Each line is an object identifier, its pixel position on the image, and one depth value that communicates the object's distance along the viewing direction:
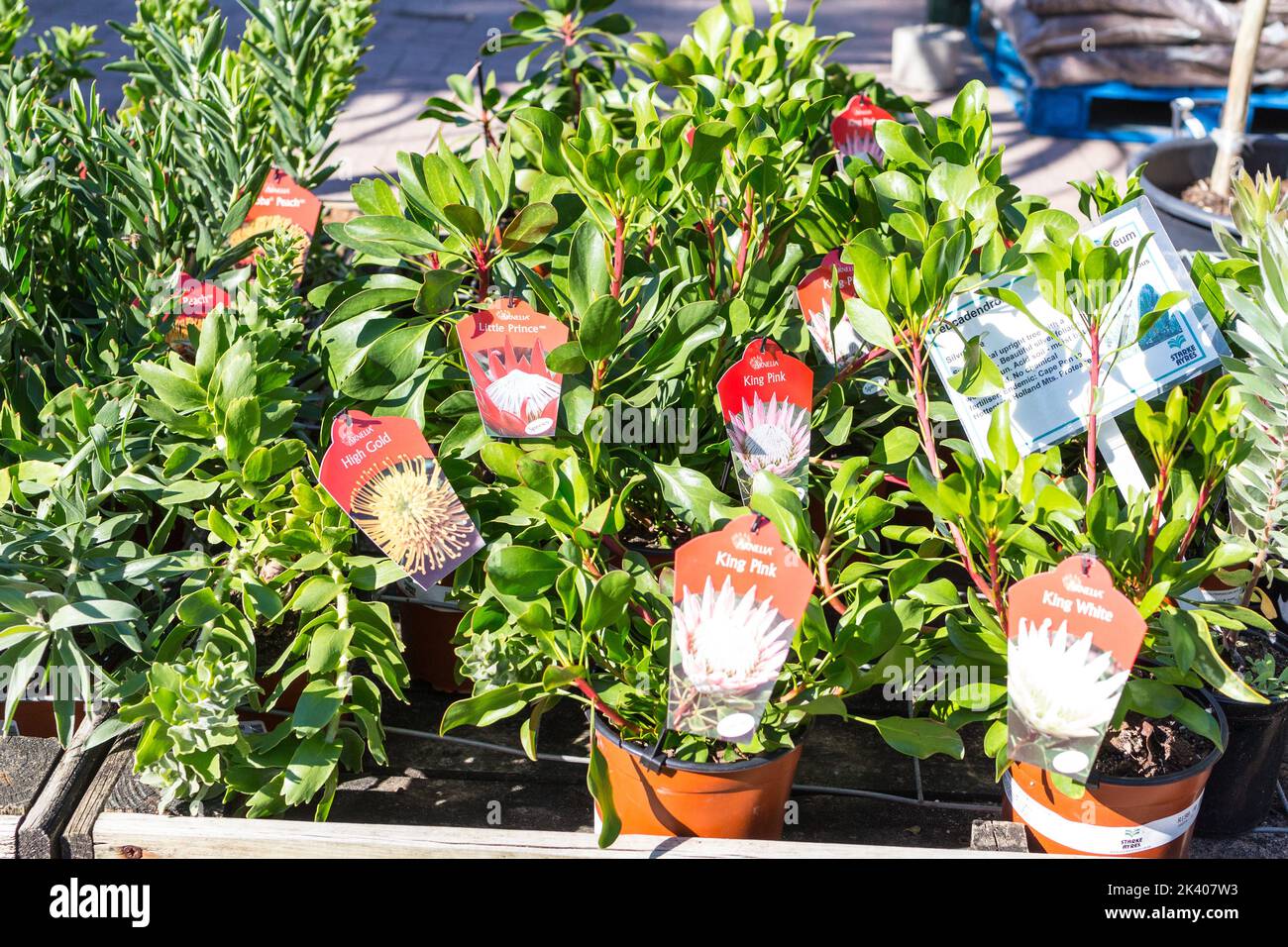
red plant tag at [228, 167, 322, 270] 1.83
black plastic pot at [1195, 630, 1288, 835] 1.28
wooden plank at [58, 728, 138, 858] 1.20
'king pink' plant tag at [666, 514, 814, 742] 1.06
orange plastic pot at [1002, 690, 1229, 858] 1.15
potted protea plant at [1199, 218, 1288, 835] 1.21
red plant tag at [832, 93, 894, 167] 1.82
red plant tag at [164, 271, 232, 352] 1.59
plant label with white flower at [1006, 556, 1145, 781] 1.01
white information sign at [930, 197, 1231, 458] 1.32
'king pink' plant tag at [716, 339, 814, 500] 1.26
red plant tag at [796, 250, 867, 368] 1.45
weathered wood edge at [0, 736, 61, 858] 1.20
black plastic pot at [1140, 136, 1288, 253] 3.00
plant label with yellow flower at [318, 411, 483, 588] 1.22
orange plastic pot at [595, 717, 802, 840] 1.18
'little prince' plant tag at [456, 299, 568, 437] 1.28
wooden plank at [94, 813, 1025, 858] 1.17
